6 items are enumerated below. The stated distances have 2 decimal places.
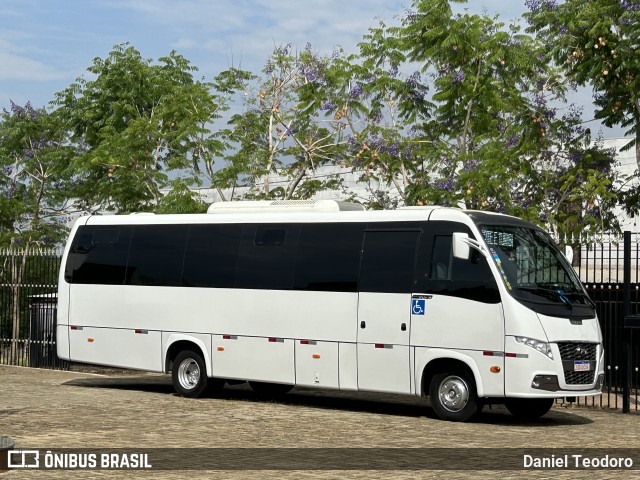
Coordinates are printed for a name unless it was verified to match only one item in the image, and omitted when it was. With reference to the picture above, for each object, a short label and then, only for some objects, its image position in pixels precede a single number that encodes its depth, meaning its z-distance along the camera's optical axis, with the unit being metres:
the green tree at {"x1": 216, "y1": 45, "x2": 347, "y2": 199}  30.05
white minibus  17.80
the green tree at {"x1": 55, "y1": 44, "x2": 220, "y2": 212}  30.56
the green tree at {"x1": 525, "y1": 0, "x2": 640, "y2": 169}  24.31
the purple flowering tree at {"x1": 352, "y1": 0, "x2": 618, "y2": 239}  26.66
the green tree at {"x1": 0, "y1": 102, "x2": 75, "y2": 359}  39.16
